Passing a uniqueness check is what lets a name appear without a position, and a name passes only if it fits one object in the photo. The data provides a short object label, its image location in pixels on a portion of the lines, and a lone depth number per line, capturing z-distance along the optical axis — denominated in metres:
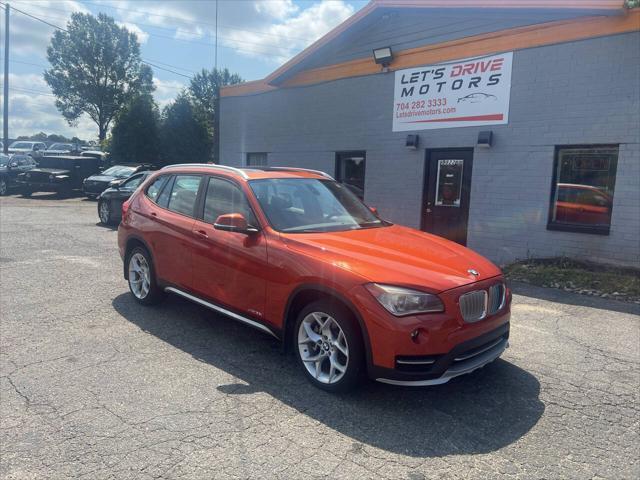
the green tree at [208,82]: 60.84
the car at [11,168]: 20.95
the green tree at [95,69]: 40.47
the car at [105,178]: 17.80
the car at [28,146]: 39.41
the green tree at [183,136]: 28.52
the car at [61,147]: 43.45
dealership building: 7.95
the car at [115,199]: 12.60
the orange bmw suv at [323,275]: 3.35
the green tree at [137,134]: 26.41
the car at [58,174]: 19.95
